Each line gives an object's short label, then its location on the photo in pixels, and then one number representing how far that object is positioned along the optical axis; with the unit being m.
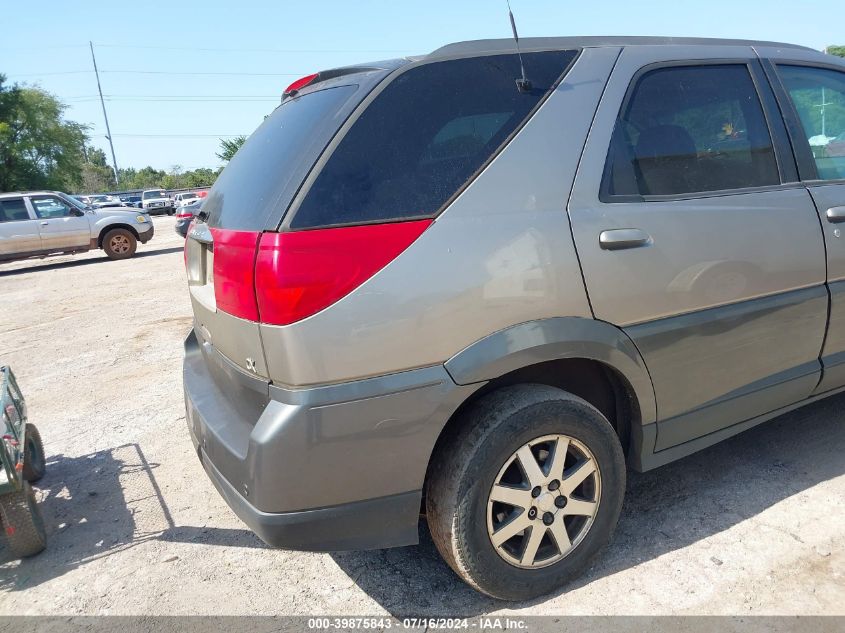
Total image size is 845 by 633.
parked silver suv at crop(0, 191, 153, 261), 14.61
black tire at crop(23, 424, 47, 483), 3.36
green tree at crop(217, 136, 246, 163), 57.29
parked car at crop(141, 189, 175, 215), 42.47
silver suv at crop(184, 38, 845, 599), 1.91
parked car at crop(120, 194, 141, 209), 45.16
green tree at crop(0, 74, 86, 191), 41.78
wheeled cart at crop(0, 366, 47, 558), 2.60
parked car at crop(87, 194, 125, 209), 40.16
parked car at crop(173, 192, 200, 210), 37.75
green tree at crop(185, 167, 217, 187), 82.50
